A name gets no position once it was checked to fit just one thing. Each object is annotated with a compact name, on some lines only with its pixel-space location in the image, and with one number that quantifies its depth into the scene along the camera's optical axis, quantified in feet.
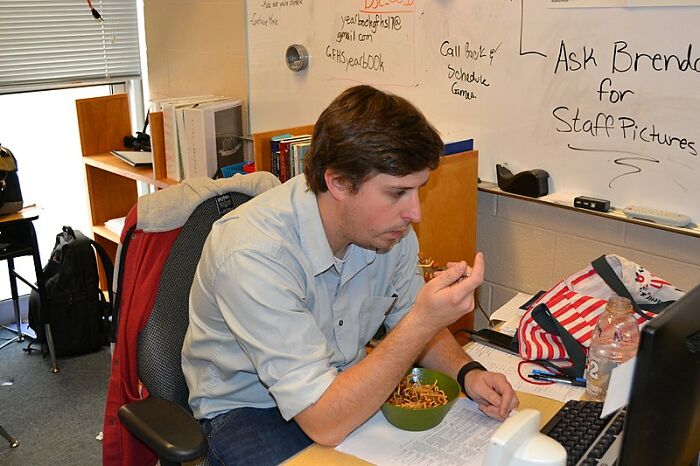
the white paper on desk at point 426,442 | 3.95
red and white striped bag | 5.09
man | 4.12
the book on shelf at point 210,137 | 9.23
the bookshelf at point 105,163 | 11.14
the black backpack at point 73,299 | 10.44
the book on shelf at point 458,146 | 6.84
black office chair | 4.97
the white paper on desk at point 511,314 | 5.71
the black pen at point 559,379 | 4.84
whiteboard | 5.80
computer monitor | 2.63
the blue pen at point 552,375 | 4.87
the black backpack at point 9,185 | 9.84
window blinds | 10.66
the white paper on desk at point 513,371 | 4.73
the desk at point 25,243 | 9.75
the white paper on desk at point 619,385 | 2.70
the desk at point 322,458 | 3.93
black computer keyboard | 3.78
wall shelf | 5.79
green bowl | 4.13
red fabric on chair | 5.01
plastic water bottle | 4.67
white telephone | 2.59
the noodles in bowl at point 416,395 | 4.39
